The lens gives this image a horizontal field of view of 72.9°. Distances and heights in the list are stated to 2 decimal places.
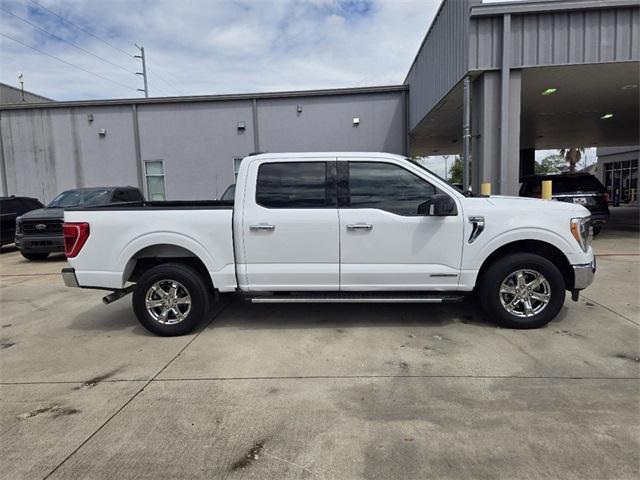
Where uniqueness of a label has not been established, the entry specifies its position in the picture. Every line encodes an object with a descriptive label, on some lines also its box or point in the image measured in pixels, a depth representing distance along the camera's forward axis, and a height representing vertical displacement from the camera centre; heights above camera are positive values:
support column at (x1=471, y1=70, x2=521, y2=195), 8.37 +1.22
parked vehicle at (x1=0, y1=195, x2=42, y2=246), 12.40 -0.11
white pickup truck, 4.74 -0.49
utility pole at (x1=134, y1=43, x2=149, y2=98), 38.80 +12.15
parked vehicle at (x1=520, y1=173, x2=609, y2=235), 11.45 +0.00
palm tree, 53.44 +4.12
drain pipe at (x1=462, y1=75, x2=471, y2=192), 7.32 +0.90
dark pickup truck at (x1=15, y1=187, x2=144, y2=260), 10.41 -0.55
